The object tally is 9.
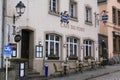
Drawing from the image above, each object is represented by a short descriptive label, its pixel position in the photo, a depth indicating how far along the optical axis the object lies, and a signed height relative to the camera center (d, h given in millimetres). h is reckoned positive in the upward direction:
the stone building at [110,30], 14798 +1786
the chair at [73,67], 10897 -1555
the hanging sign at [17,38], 8608 +553
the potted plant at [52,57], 10091 -720
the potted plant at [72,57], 11171 -806
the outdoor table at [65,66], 10418 -1401
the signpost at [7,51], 7049 -192
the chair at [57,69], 10092 -1581
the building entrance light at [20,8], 8588 +2366
